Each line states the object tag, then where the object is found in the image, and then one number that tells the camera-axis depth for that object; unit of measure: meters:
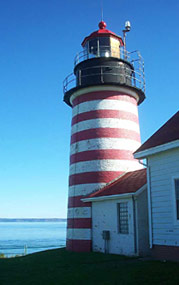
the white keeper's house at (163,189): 11.30
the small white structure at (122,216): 13.91
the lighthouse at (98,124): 17.39
